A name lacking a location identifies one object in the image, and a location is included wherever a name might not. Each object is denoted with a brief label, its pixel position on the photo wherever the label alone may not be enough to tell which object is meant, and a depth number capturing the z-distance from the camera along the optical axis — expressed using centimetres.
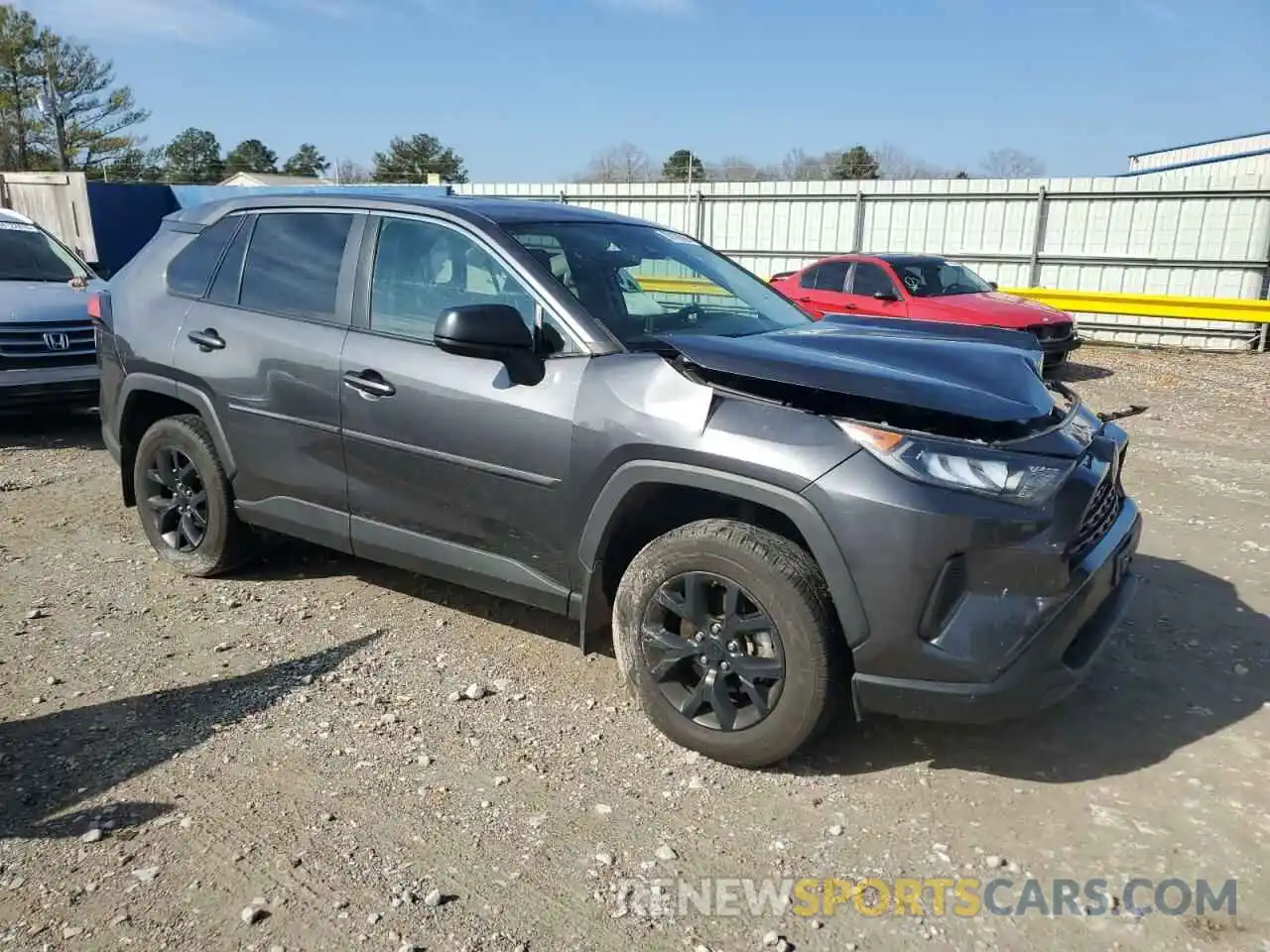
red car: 1194
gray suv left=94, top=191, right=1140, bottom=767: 281
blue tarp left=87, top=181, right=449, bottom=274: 1930
